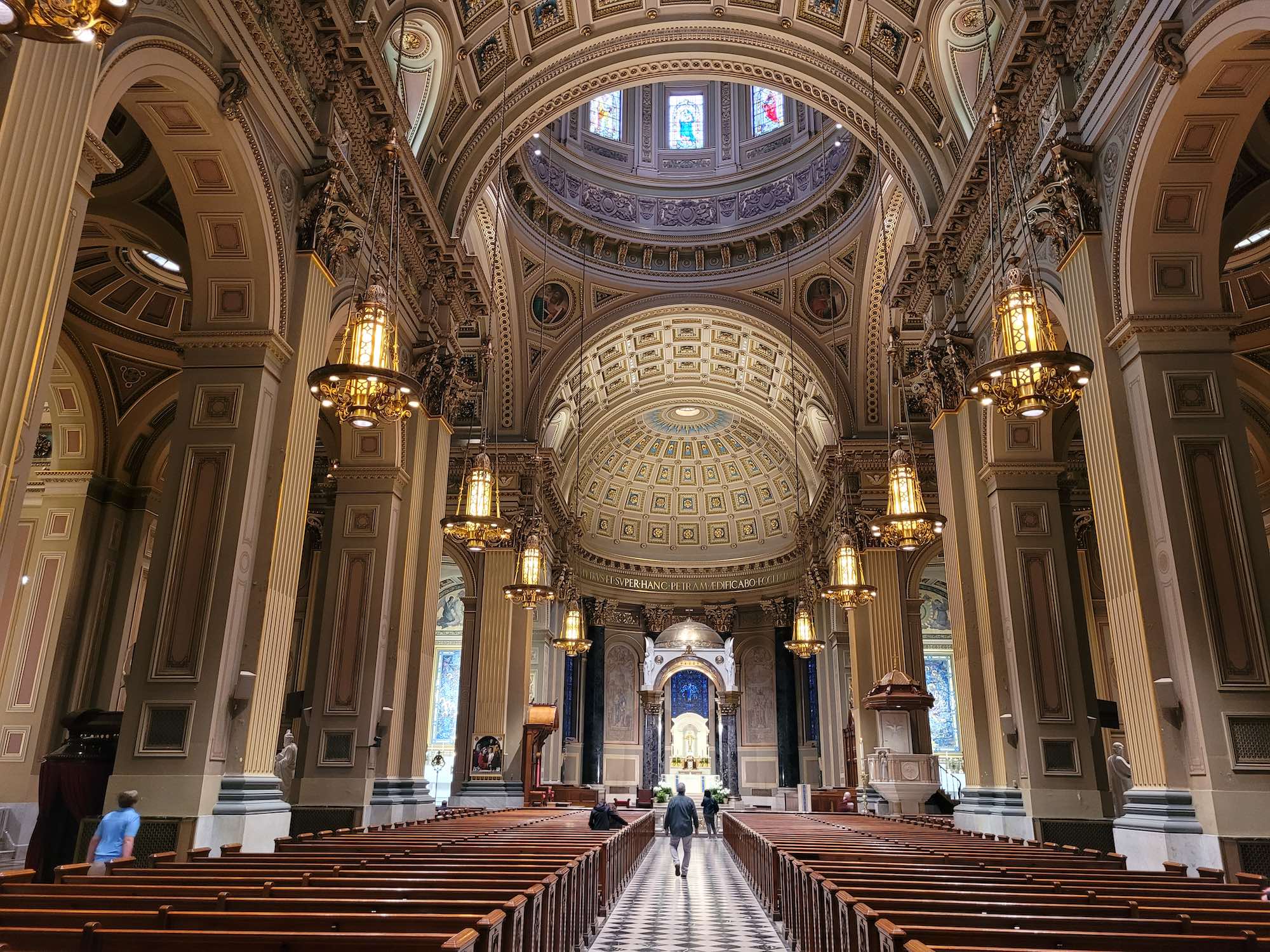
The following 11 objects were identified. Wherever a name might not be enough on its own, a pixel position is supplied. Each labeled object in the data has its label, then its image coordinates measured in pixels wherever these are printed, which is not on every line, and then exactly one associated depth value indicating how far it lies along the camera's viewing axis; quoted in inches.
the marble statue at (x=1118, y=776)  373.1
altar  1144.2
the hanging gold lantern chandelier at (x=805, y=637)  669.3
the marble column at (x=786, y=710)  1007.0
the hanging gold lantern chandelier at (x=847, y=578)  483.5
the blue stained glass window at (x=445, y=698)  1024.2
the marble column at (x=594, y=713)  994.1
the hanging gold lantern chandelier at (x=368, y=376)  260.8
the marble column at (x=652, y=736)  1130.0
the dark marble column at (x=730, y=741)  1120.2
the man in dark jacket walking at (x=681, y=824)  426.9
